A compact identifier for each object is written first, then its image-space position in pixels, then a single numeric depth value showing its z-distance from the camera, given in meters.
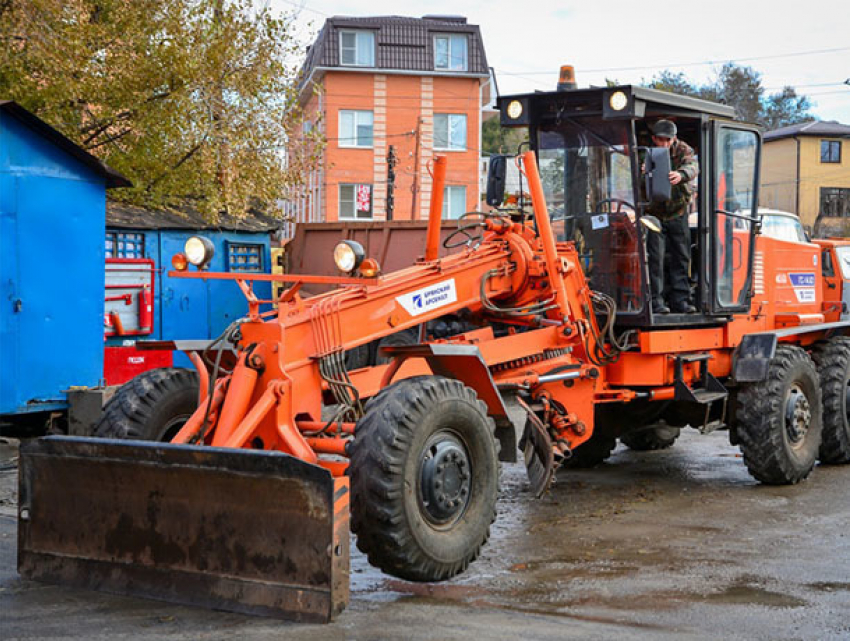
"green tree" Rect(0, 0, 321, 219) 15.42
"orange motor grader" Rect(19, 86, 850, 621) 5.72
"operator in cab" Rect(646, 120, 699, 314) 9.18
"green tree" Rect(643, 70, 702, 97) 63.44
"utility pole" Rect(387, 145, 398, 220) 34.21
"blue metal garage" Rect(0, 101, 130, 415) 11.55
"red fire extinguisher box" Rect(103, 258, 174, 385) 16.45
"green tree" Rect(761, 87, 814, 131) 71.25
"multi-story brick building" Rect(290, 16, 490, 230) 44.34
